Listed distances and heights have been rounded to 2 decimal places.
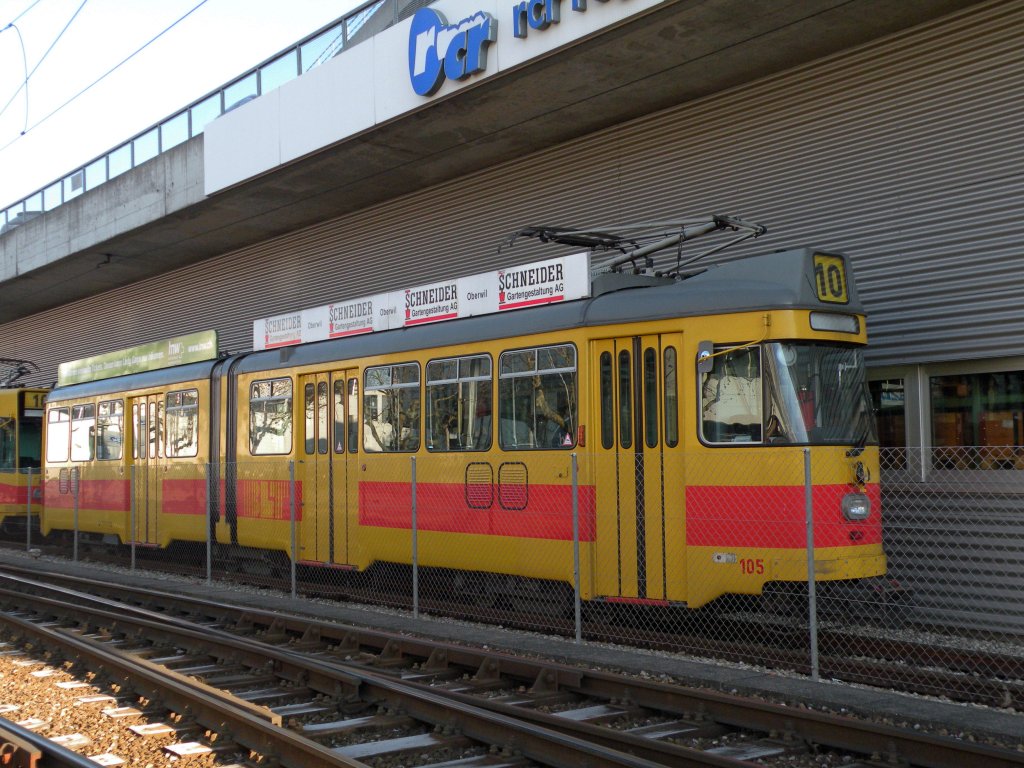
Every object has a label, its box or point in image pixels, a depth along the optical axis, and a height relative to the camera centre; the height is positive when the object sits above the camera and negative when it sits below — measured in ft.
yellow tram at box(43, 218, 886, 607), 30.73 +0.04
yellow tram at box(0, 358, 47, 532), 78.02 +0.41
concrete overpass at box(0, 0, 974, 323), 40.11 +15.50
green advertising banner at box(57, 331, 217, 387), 57.93 +5.33
